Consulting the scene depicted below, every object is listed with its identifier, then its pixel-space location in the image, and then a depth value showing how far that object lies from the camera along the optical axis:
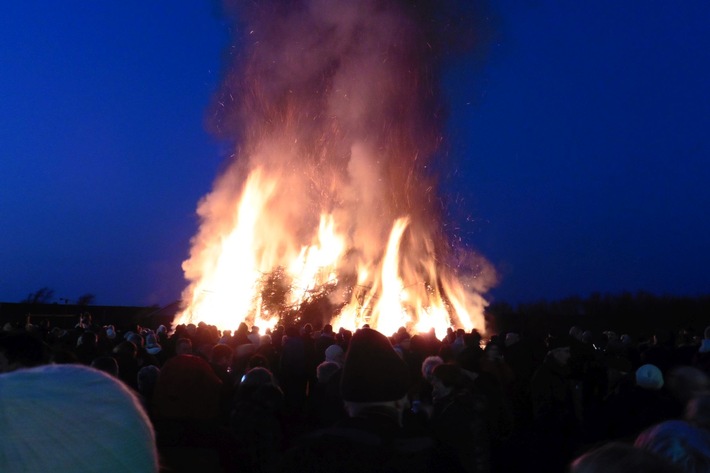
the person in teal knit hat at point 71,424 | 1.22
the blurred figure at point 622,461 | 1.49
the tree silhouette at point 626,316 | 28.16
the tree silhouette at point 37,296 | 36.88
